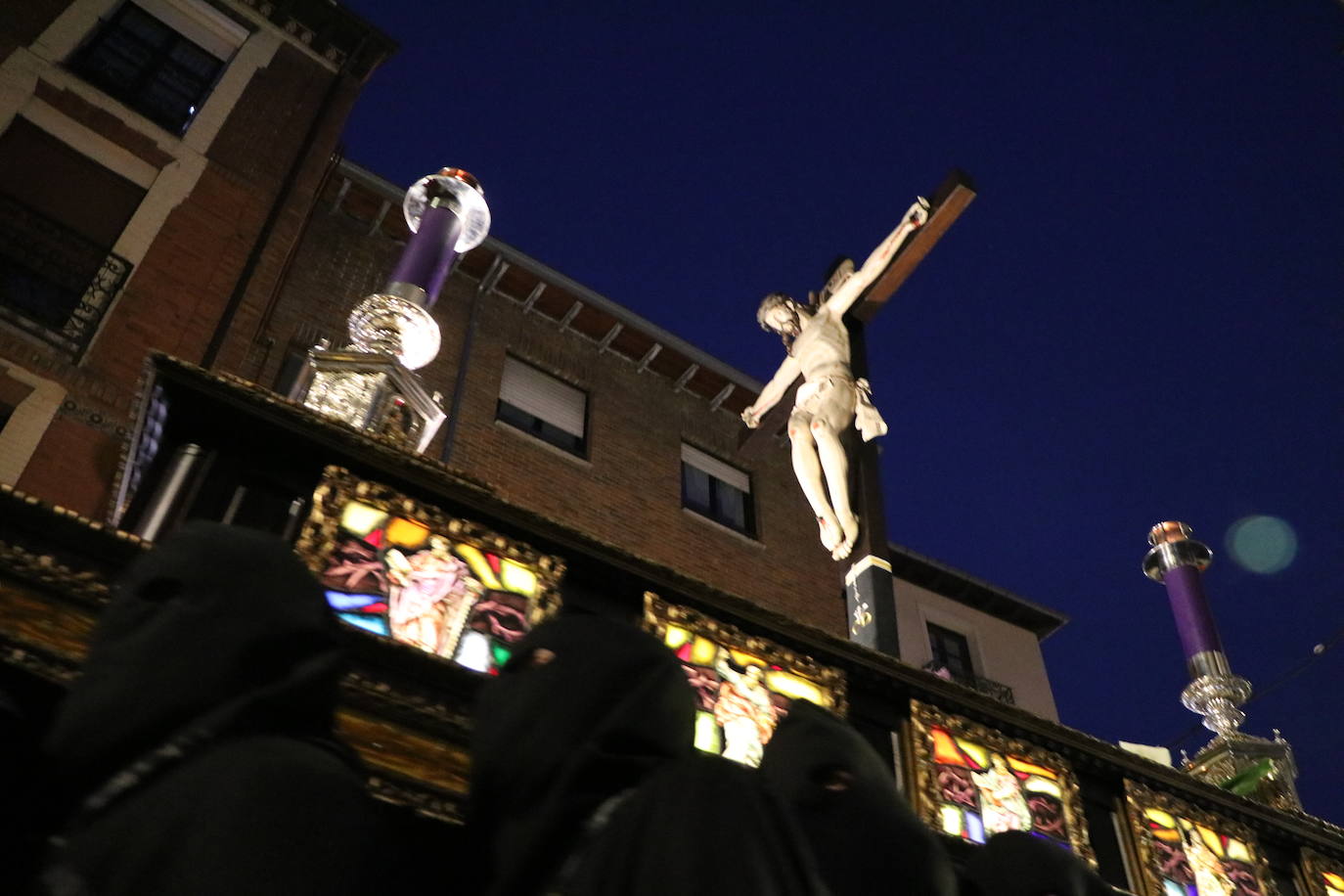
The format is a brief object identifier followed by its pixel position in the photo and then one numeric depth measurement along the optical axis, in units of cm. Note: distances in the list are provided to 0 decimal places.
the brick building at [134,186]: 966
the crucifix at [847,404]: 702
